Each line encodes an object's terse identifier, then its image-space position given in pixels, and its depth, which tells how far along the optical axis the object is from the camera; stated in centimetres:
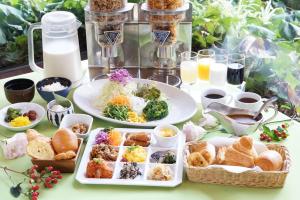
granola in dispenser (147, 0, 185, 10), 204
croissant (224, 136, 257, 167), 154
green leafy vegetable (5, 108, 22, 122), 187
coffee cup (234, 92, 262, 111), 186
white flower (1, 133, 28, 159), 166
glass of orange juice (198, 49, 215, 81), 216
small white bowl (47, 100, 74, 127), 184
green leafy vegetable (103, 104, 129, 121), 188
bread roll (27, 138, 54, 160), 160
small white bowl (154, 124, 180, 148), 169
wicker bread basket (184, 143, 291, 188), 149
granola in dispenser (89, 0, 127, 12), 204
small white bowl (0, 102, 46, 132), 183
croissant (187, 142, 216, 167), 154
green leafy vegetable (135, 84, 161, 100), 201
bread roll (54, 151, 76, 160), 158
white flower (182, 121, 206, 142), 175
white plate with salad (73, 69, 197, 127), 189
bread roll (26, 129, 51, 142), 165
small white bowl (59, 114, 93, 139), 181
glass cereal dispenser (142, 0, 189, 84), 205
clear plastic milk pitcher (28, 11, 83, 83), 210
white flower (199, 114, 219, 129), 184
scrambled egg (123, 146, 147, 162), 163
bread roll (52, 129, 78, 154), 162
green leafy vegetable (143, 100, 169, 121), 189
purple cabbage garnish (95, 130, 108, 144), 172
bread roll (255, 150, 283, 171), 152
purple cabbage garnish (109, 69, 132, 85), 198
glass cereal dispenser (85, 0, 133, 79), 205
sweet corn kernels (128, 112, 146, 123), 187
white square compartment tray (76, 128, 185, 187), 153
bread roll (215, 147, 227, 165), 156
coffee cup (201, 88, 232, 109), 188
